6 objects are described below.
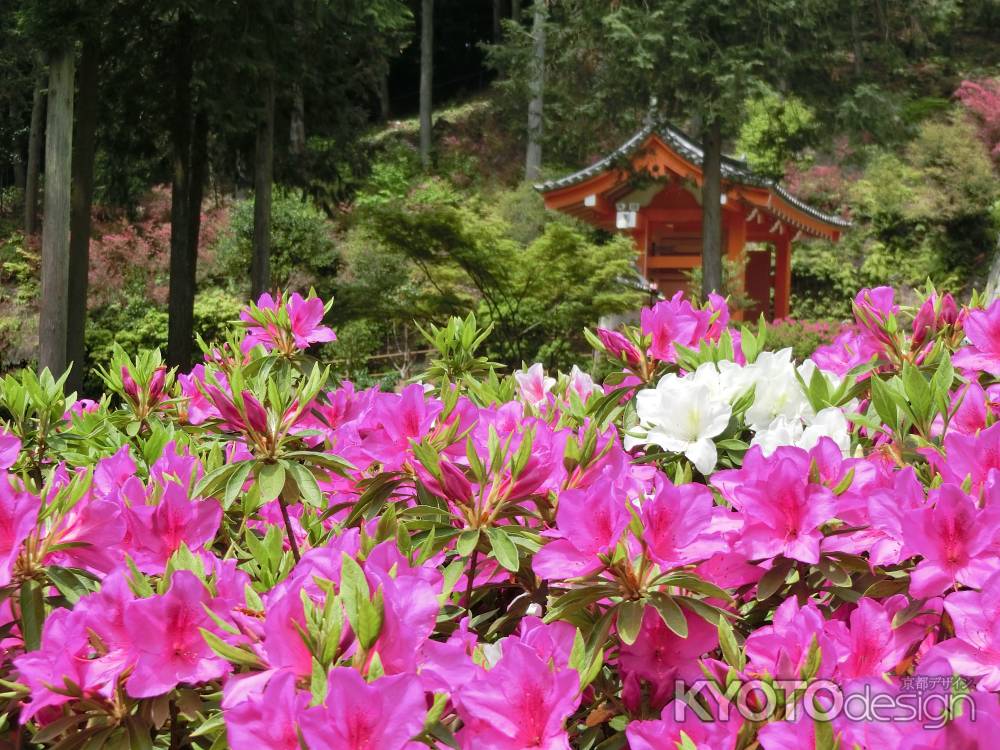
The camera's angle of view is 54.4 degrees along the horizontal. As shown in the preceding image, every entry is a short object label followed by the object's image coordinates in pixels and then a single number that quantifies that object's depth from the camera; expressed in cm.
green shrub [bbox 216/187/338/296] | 1664
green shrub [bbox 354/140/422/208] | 2519
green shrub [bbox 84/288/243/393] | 1402
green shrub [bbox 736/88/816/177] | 2274
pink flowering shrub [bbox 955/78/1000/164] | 2014
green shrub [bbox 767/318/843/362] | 1345
